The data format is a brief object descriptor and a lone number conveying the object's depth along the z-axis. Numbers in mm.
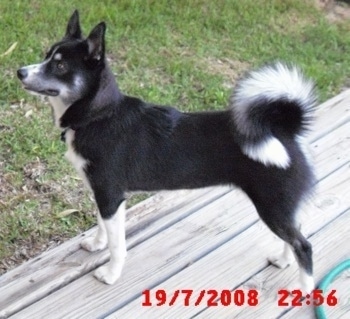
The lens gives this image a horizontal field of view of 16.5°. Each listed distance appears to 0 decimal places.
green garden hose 2498
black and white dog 2313
